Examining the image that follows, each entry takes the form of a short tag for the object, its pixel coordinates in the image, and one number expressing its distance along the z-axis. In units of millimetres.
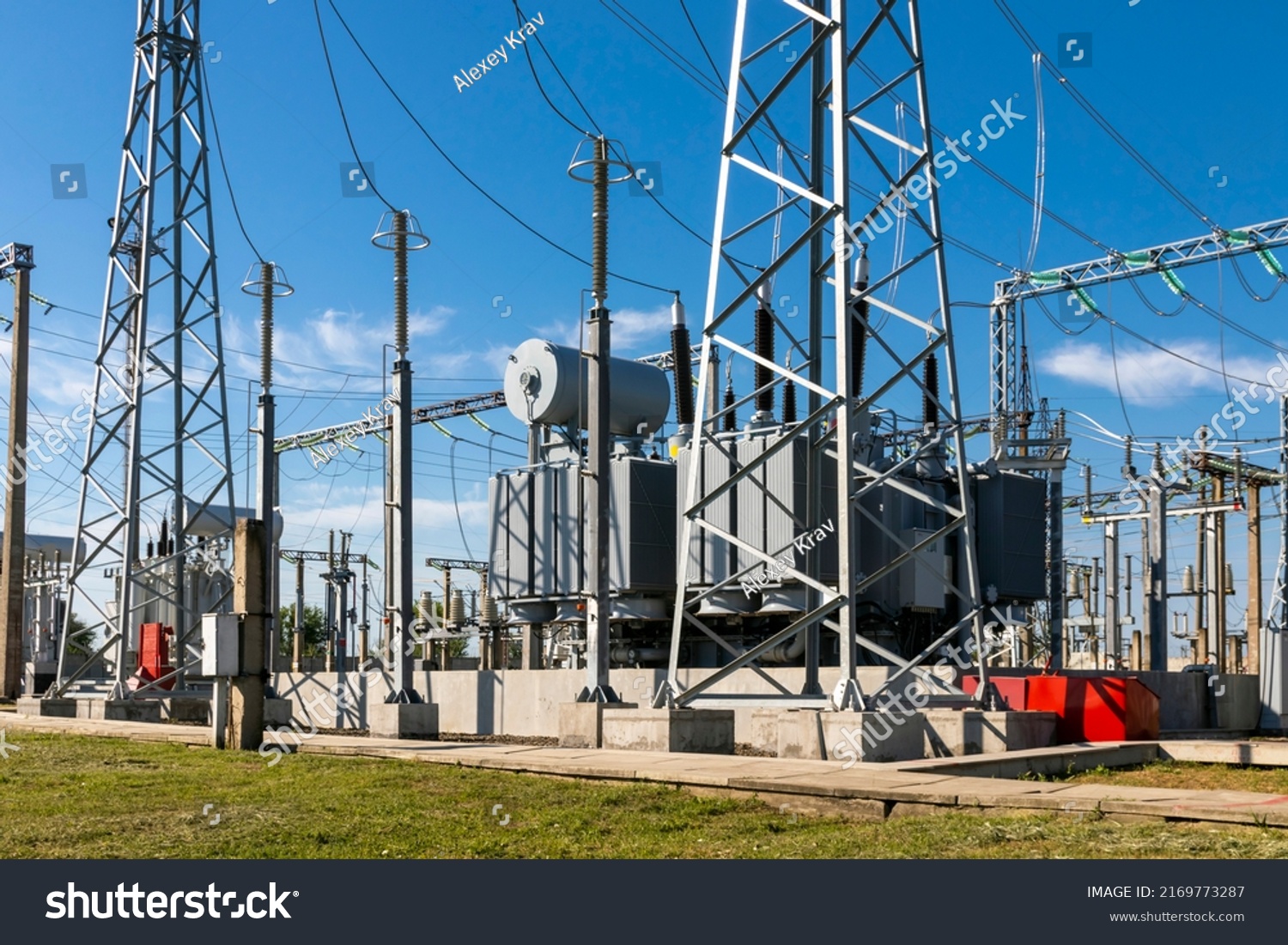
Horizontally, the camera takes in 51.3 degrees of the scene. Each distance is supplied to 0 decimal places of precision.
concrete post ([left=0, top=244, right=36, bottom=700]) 35312
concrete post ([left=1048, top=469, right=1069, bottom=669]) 32625
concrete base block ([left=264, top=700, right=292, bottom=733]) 22875
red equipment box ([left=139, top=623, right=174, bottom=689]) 33031
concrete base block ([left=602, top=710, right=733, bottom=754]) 15969
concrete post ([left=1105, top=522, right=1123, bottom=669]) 35156
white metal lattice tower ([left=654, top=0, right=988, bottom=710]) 14422
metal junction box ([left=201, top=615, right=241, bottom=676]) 17422
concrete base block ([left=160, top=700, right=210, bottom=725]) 26781
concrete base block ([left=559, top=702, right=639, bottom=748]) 17203
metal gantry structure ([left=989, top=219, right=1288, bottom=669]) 30516
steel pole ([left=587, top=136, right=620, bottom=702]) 17641
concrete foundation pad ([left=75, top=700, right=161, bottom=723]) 25922
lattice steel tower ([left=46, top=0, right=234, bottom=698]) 24969
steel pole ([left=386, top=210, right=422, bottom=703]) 20922
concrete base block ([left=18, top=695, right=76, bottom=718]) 26812
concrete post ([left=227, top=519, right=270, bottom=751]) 17453
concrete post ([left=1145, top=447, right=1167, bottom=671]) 27656
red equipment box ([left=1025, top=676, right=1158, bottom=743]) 17422
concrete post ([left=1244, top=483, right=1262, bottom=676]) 39594
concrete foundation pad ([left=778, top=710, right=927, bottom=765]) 14320
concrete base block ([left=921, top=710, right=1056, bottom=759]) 15312
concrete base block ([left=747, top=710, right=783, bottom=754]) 15367
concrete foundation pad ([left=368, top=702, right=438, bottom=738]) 20734
